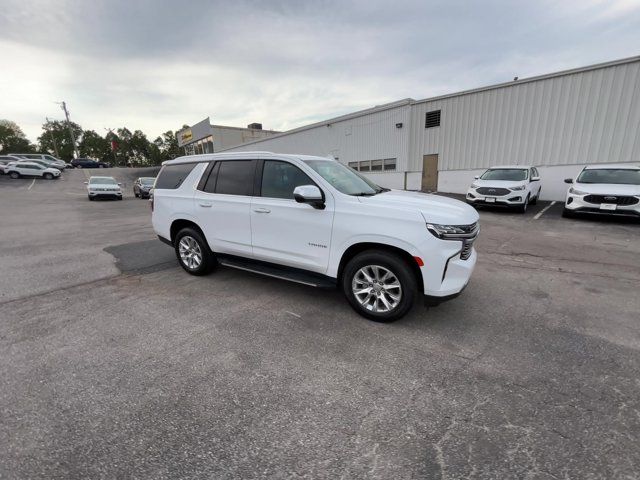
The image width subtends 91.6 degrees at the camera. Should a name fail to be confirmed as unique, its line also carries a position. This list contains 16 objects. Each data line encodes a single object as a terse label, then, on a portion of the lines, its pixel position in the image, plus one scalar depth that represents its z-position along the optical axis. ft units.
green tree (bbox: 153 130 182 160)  301.20
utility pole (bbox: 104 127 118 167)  290.56
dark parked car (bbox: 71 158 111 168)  163.73
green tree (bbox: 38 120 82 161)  287.69
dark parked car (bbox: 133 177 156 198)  67.51
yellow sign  158.36
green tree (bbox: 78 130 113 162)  293.43
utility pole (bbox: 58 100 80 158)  182.80
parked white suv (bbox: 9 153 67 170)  129.72
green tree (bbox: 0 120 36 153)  266.77
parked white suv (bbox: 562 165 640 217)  27.68
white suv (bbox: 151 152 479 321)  10.51
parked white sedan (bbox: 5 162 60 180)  95.86
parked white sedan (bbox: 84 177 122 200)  61.26
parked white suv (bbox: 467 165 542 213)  35.01
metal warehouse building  41.55
